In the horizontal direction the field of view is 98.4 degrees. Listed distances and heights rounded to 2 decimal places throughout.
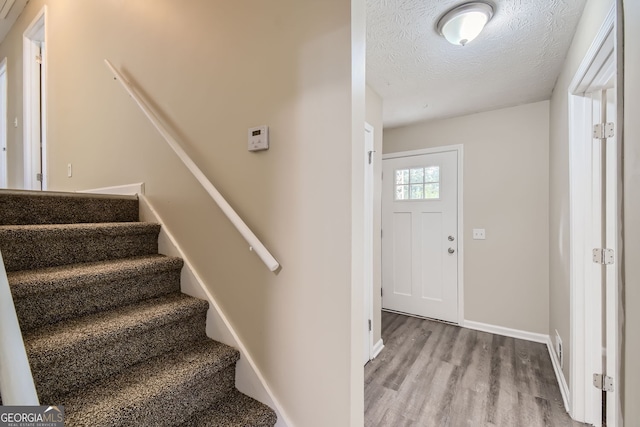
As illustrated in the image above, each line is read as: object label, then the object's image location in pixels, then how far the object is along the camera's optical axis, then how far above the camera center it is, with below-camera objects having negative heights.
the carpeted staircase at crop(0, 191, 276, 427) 1.01 -0.48
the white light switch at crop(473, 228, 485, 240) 2.99 -0.25
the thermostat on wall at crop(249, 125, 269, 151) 1.25 +0.34
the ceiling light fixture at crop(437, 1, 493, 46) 1.47 +1.05
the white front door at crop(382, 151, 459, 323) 3.17 -0.29
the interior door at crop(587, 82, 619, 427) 1.58 -0.22
